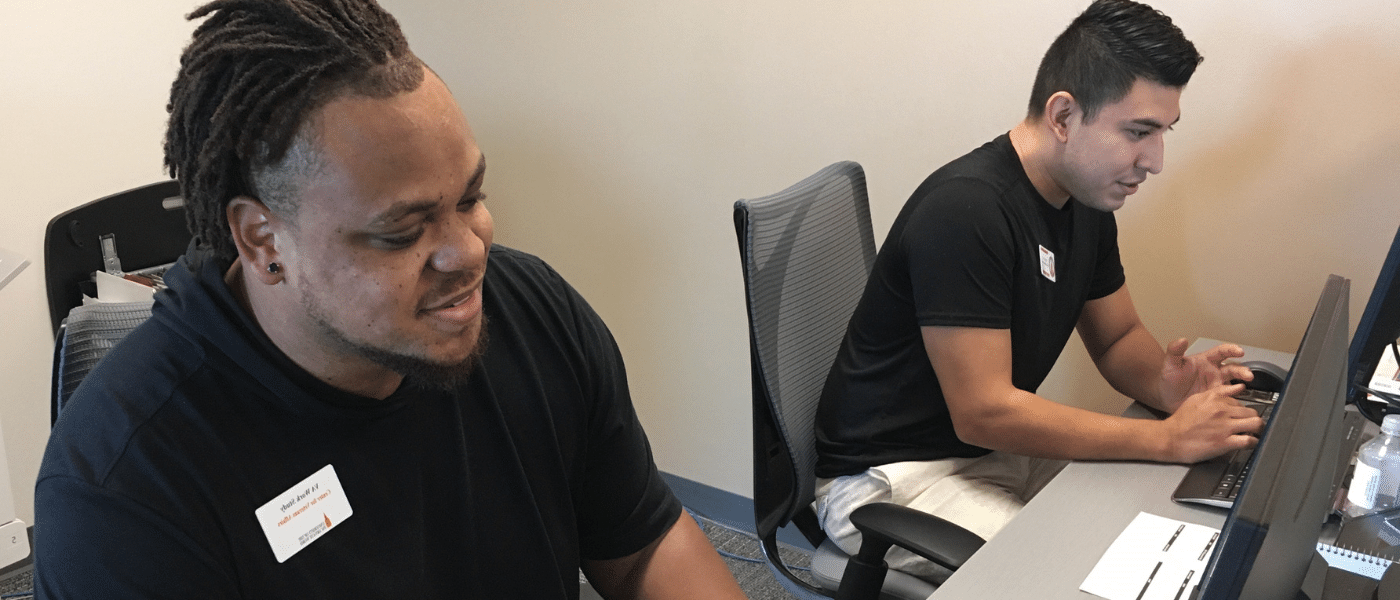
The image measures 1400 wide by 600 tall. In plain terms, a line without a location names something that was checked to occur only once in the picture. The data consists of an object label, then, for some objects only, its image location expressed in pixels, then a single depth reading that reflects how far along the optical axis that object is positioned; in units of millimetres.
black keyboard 1320
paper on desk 1110
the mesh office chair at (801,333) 1550
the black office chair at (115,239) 2010
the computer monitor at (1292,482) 551
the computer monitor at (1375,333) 1363
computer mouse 1704
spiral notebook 1140
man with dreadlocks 832
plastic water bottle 1258
